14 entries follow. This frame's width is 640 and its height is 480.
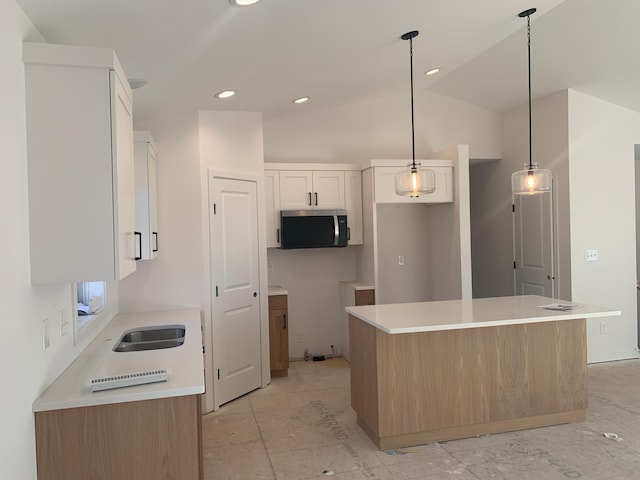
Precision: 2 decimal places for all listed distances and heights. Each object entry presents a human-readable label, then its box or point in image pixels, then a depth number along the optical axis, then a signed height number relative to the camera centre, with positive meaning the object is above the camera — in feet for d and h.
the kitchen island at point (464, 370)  10.86 -3.16
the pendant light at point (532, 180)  10.99 +1.17
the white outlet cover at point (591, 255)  16.96 -0.84
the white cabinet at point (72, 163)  6.34 +1.07
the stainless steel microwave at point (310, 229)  17.13 +0.32
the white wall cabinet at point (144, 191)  10.93 +1.17
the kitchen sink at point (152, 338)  10.46 -2.17
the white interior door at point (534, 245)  17.66 -0.48
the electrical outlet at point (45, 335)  6.78 -1.27
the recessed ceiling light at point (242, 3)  7.15 +3.50
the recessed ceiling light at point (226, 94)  12.27 +3.72
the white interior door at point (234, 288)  13.82 -1.42
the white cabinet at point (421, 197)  17.30 +1.83
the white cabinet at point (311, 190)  17.47 +1.73
